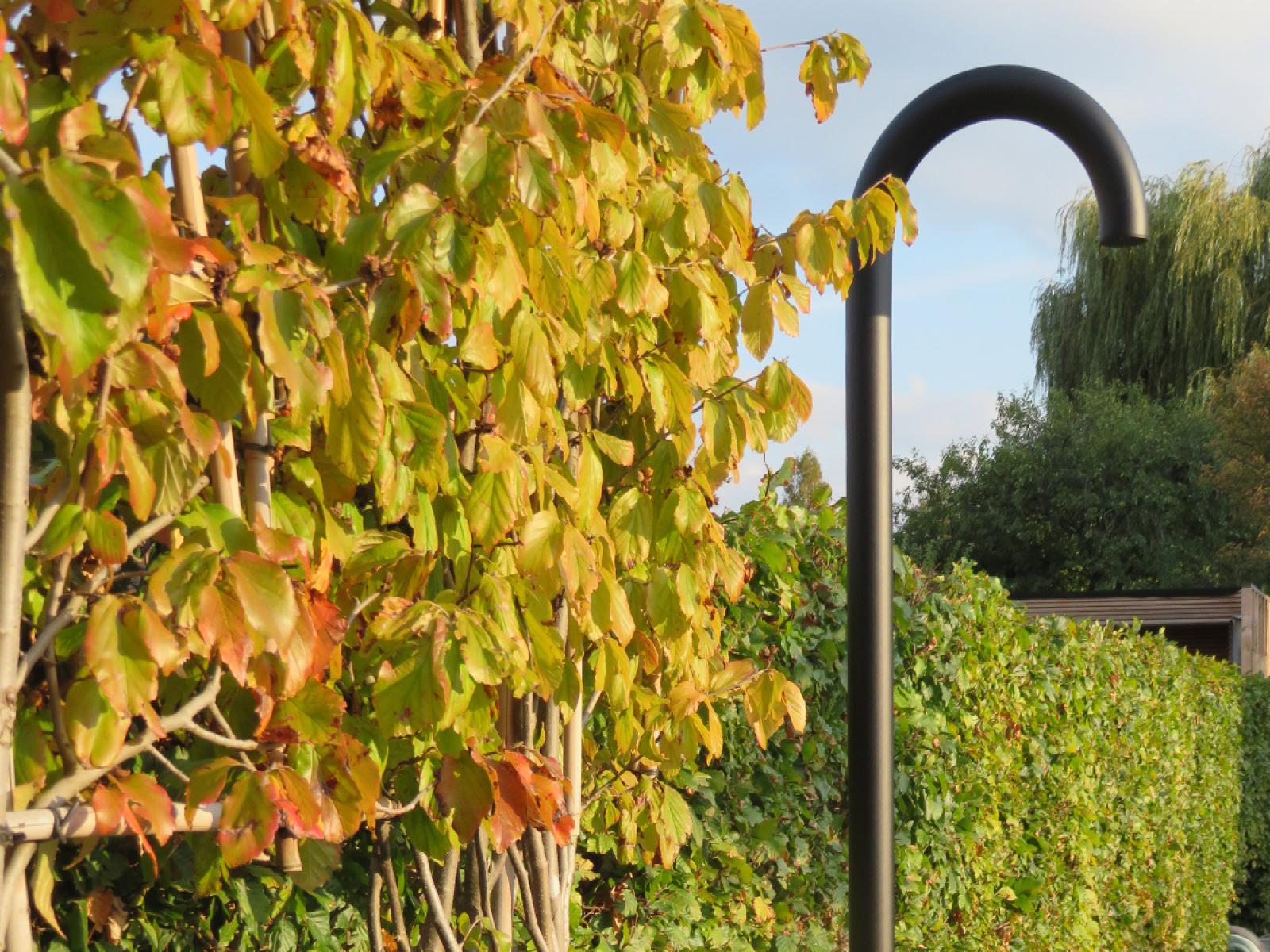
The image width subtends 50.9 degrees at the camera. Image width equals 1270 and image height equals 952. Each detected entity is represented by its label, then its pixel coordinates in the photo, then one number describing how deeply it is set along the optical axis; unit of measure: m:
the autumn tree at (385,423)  1.67
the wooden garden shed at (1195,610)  19.53
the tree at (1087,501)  30.14
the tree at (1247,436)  25.22
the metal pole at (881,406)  3.07
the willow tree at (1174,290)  28.08
